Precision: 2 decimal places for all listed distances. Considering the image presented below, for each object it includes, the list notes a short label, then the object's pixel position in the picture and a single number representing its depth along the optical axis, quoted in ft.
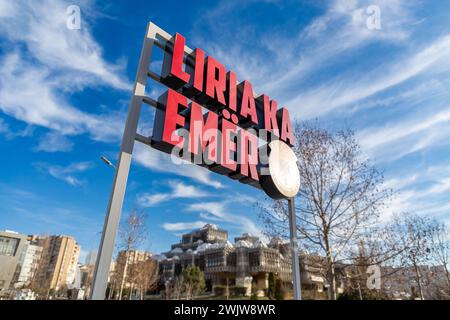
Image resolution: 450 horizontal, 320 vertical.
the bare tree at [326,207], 31.35
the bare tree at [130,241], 58.95
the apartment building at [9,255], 93.21
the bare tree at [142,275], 77.50
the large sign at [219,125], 15.96
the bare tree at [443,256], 57.29
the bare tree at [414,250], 33.60
